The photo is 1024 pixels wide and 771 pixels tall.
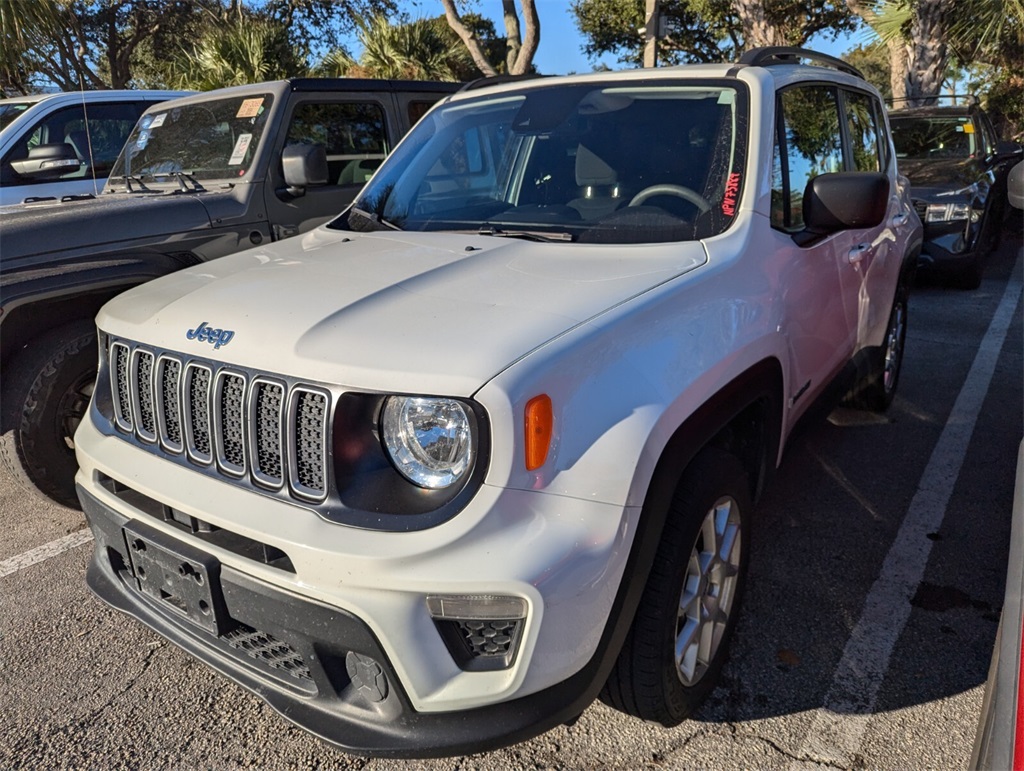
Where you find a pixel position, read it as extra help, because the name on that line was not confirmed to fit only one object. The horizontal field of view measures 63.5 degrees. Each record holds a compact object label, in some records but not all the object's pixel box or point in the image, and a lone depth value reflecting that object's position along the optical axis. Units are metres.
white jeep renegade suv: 1.74
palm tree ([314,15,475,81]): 15.27
